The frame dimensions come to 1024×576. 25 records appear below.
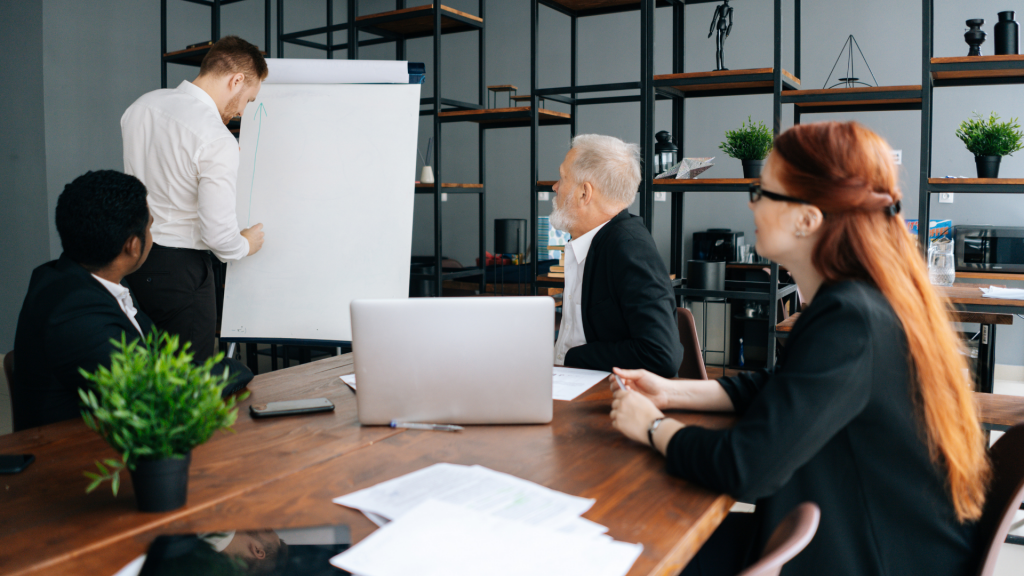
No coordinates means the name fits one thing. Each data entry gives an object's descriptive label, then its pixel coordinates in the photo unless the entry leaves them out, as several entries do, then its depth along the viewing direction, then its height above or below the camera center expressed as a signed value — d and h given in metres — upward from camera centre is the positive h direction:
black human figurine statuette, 3.43 +1.14
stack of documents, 0.79 -0.34
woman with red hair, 1.00 -0.22
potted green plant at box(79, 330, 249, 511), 0.86 -0.20
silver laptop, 1.27 -0.19
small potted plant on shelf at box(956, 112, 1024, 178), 3.12 +0.51
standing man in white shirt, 2.30 +0.26
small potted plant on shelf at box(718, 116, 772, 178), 3.27 +0.53
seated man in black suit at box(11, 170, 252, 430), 1.32 -0.08
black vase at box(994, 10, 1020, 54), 3.02 +0.97
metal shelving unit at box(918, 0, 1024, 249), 2.89 +0.79
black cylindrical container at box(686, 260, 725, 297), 3.79 -0.09
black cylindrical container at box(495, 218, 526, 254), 5.87 +0.19
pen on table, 1.30 -0.32
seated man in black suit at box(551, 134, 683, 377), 1.83 -0.04
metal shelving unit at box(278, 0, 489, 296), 3.76 +1.31
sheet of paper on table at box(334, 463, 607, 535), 0.93 -0.34
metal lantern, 3.34 +0.50
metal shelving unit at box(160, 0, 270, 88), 4.84 +1.49
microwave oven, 4.56 +0.07
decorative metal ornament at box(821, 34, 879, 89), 5.72 +1.62
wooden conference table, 0.88 -0.34
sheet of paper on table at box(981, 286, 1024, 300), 3.09 -0.15
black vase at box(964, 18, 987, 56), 3.05 +0.97
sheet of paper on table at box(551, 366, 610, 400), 1.56 -0.29
